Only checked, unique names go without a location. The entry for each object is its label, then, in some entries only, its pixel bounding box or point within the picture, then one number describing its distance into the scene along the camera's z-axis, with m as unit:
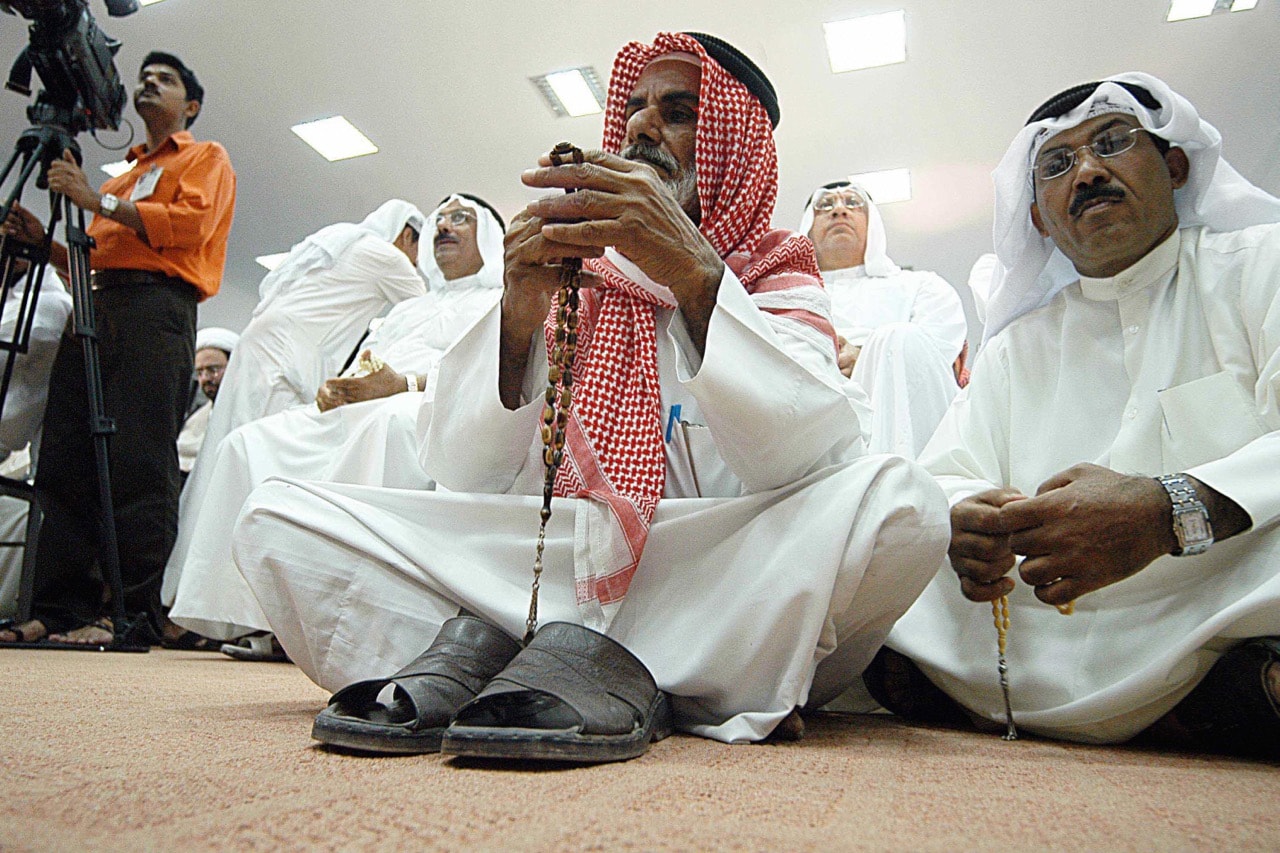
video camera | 2.57
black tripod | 2.48
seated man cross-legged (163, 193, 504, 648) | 2.40
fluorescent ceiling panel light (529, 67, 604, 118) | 5.39
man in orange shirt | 2.76
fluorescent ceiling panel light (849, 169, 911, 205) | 6.27
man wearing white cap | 5.13
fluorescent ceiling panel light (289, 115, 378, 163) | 6.07
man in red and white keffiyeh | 1.09
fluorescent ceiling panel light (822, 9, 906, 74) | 4.75
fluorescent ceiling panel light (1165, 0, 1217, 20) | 4.45
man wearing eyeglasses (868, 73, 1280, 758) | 1.12
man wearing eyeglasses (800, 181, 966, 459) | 2.72
